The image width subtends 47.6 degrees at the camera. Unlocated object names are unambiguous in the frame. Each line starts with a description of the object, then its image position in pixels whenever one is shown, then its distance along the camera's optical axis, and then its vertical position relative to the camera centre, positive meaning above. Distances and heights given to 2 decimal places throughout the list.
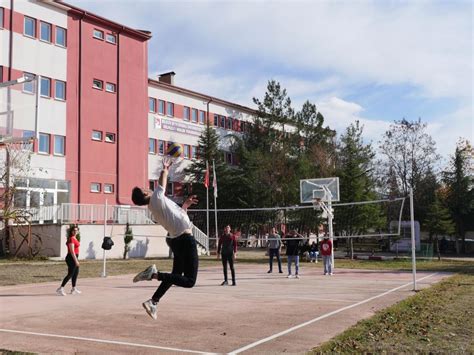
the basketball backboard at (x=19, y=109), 14.20 +3.16
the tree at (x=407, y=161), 60.06 +6.92
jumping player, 7.79 -0.19
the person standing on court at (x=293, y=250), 21.20 -1.07
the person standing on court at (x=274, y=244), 22.48 -0.87
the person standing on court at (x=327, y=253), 22.42 -1.26
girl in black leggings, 14.46 -0.94
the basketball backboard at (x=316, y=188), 32.47 +2.15
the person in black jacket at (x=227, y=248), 18.18 -0.83
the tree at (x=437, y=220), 44.38 +0.16
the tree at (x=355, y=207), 38.81 +1.17
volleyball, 11.77 +1.66
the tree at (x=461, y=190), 56.03 +3.35
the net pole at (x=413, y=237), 15.45 -0.43
